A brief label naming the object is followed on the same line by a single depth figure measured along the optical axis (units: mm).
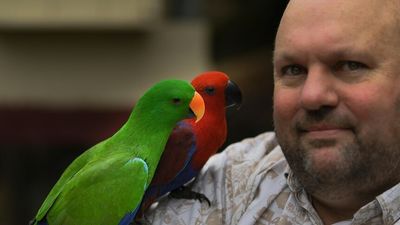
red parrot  2240
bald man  1960
